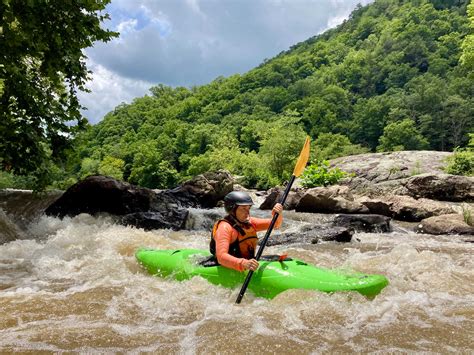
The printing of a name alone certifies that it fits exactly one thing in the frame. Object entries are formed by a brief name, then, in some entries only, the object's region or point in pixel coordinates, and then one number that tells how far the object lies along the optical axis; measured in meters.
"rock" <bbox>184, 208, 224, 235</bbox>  11.14
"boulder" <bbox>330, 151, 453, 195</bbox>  17.72
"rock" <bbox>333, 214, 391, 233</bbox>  10.37
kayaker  4.60
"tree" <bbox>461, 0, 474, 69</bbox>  19.73
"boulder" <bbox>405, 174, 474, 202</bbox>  14.59
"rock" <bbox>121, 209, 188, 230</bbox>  10.18
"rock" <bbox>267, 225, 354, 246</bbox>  8.62
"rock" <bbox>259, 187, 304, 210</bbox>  15.51
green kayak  4.31
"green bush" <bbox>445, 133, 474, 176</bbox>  18.25
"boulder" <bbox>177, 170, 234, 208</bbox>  15.74
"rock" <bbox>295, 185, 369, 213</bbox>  13.58
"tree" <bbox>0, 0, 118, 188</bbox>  7.03
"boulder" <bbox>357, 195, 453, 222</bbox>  12.41
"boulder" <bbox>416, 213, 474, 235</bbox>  9.76
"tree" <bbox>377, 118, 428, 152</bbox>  48.12
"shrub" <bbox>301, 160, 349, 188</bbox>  18.89
